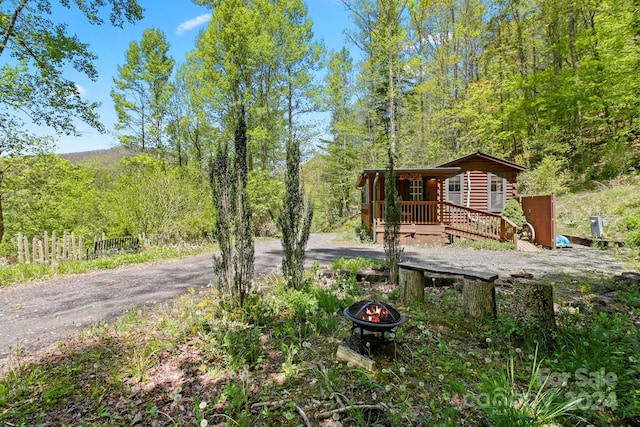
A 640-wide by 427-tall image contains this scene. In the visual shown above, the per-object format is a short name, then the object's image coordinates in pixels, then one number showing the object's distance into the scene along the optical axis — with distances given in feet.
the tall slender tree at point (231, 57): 48.73
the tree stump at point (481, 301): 10.94
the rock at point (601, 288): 14.41
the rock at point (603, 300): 12.42
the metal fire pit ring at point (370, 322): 7.94
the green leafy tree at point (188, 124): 53.62
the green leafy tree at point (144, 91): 55.26
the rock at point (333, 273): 17.53
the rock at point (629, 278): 14.88
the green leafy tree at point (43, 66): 27.32
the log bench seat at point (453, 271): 11.02
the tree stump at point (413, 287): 13.16
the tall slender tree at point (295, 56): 51.34
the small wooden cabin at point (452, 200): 36.40
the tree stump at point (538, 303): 9.66
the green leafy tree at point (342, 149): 66.59
